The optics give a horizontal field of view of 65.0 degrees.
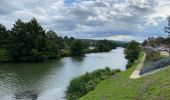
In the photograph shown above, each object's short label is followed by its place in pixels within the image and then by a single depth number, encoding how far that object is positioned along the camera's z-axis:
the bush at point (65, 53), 57.85
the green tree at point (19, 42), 46.54
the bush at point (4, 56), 42.72
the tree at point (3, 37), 48.78
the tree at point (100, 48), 85.99
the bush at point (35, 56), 45.14
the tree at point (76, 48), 62.55
